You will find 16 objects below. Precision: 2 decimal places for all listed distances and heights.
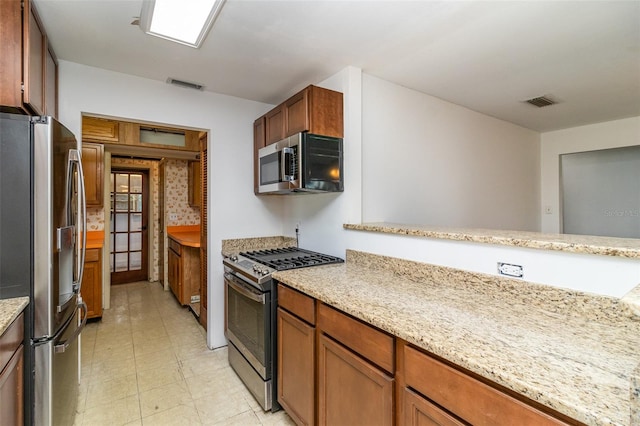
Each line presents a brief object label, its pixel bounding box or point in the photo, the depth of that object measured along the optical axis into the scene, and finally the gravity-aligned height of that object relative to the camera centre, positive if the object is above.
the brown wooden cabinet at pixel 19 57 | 1.37 +0.76
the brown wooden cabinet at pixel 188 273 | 3.68 -0.74
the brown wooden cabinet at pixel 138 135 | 3.33 +0.97
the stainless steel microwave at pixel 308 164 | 2.15 +0.38
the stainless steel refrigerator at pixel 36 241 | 1.33 -0.12
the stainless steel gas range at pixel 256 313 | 1.91 -0.71
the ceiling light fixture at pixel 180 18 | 1.52 +1.09
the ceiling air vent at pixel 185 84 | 2.52 +1.14
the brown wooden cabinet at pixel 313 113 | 2.19 +0.78
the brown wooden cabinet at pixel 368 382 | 0.86 -0.64
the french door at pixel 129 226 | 4.91 -0.19
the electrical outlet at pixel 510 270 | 1.37 -0.27
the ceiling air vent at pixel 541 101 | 3.04 +1.17
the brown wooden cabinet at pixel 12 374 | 1.12 -0.65
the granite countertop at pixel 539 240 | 1.13 -0.13
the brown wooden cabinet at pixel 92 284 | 3.27 -0.78
